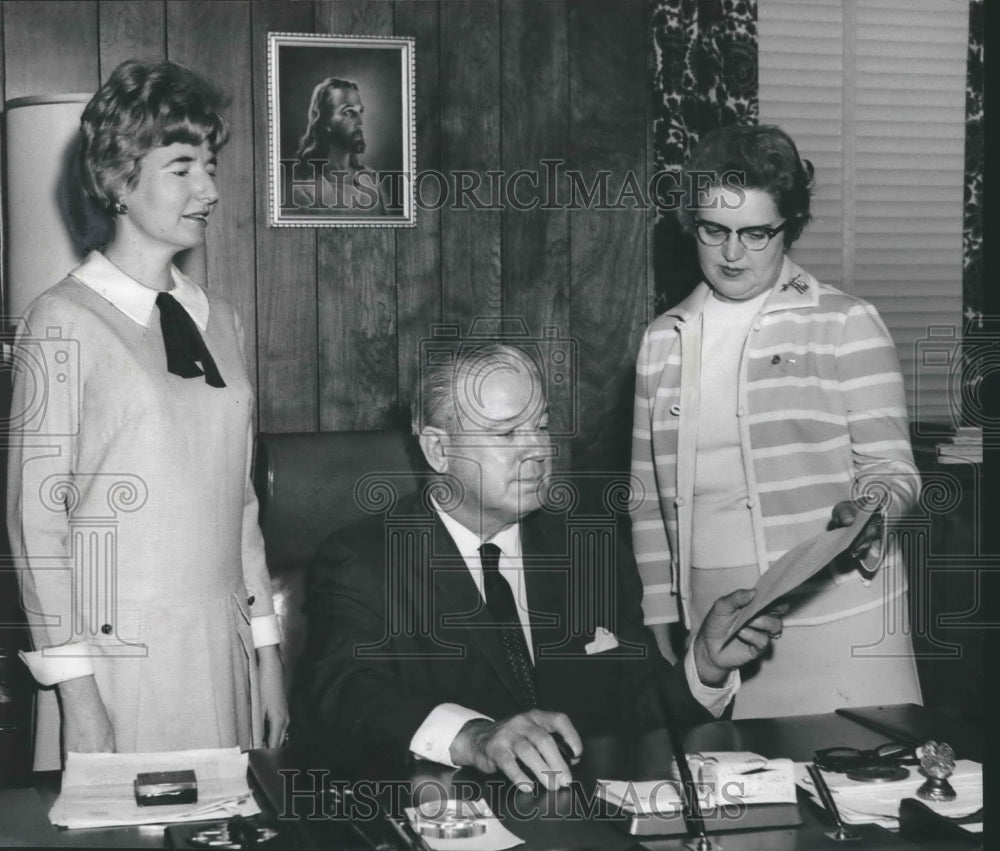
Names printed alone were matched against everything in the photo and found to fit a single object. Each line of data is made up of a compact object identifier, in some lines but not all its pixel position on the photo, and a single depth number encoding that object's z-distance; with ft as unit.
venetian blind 11.45
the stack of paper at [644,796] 4.76
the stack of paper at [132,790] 4.57
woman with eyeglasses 7.43
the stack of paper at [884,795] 4.72
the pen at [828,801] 4.51
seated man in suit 6.09
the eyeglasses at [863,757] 5.20
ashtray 4.49
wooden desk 4.48
